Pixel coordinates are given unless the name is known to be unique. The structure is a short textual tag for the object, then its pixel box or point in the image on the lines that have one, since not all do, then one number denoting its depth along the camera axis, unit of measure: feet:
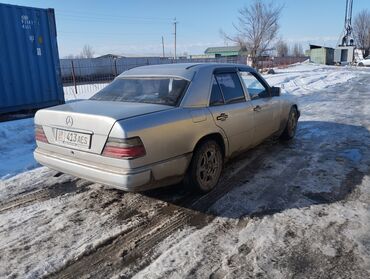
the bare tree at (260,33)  88.02
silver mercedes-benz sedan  11.60
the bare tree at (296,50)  328.25
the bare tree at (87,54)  322.96
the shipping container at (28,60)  29.40
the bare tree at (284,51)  248.50
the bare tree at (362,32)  217.97
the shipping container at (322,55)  172.65
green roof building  263.29
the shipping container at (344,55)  168.66
